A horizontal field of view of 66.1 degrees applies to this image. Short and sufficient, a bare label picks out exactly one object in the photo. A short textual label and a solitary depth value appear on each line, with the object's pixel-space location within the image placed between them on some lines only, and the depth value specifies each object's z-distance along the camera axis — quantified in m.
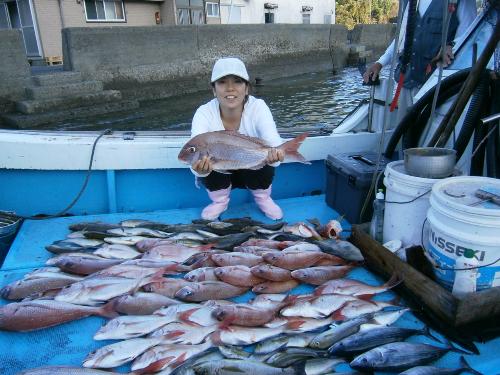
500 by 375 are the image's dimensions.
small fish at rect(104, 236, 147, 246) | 3.04
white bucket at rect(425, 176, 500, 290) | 1.88
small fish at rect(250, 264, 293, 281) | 2.52
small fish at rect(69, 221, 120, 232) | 3.18
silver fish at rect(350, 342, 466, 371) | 1.82
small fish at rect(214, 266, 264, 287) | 2.51
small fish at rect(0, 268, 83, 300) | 2.38
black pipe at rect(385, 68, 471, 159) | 2.93
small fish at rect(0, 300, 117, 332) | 2.11
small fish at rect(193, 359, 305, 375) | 1.75
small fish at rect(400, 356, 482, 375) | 1.76
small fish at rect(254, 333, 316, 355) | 1.97
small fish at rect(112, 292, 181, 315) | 2.28
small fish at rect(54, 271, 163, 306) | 2.34
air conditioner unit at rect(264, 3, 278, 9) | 24.93
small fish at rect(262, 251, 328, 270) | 2.65
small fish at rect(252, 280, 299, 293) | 2.45
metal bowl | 2.34
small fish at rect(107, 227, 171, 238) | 3.13
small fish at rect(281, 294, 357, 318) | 2.20
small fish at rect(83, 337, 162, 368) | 1.88
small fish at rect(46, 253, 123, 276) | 2.65
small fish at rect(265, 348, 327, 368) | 1.85
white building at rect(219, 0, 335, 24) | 23.17
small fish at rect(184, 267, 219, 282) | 2.53
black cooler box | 3.08
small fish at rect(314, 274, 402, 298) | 2.34
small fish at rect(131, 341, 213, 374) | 1.86
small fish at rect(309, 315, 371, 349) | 2.00
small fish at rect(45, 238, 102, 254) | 2.85
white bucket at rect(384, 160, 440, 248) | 2.34
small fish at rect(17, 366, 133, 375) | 1.75
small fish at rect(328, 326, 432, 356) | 1.93
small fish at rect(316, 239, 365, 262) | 2.66
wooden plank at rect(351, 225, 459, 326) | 2.00
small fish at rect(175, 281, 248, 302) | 2.38
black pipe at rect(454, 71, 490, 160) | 2.66
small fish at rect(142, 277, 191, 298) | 2.44
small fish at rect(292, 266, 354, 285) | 2.53
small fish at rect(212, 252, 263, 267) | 2.68
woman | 3.20
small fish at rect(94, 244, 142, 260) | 2.89
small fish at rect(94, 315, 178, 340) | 2.05
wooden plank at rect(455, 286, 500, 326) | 1.94
